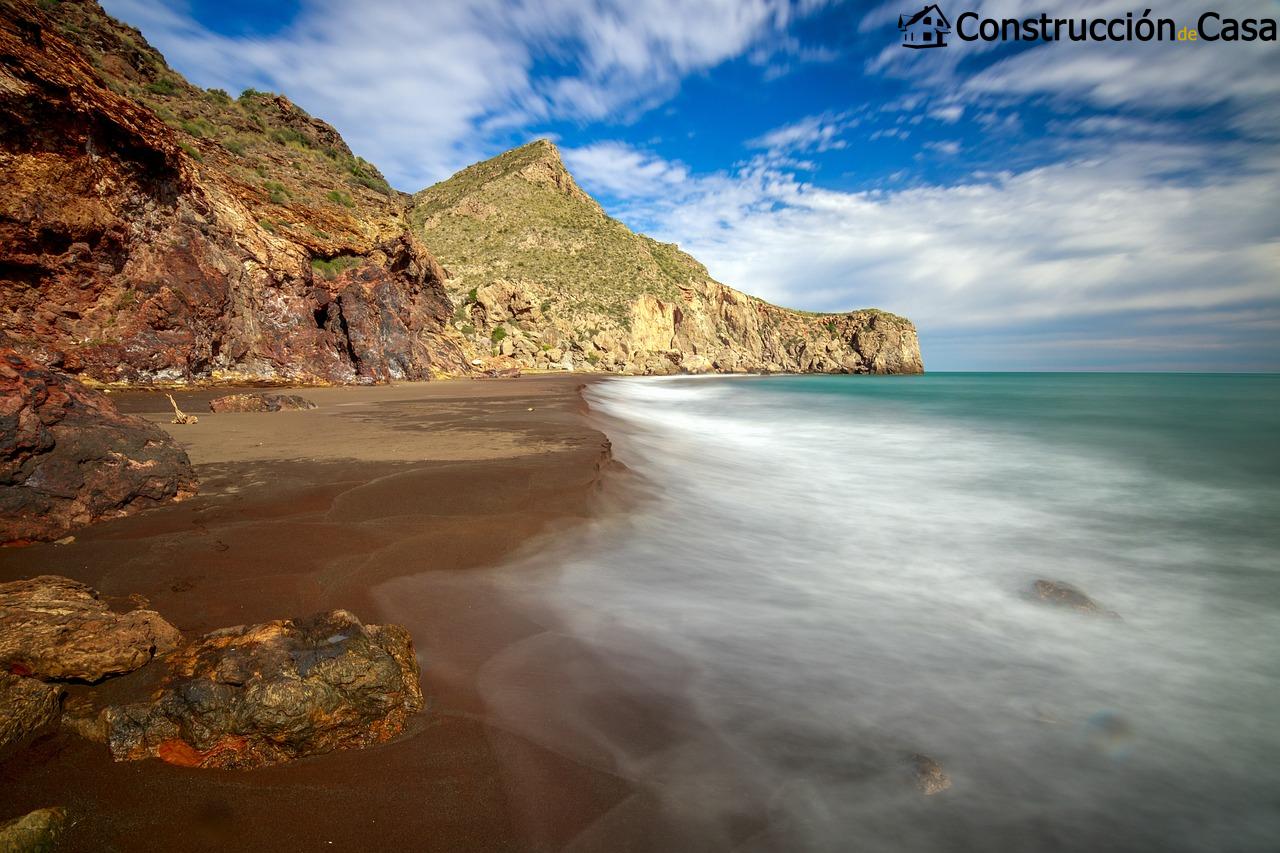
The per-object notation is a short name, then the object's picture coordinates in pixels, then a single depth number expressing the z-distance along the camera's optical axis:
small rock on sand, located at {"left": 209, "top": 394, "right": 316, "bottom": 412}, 10.36
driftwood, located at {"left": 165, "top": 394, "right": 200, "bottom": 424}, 8.18
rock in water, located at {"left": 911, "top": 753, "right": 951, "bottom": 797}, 2.44
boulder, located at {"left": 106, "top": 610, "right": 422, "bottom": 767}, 1.89
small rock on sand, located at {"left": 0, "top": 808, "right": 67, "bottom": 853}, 1.42
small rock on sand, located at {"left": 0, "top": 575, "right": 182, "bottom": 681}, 2.00
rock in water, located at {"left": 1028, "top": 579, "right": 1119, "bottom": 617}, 4.78
